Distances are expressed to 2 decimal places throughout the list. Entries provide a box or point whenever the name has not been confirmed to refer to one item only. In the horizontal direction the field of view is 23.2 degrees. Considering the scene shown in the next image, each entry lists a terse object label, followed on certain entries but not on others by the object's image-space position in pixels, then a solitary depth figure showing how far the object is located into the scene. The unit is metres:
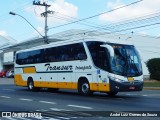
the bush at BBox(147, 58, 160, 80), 42.84
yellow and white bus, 20.89
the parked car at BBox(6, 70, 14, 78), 71.90
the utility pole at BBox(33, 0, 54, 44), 45.69
